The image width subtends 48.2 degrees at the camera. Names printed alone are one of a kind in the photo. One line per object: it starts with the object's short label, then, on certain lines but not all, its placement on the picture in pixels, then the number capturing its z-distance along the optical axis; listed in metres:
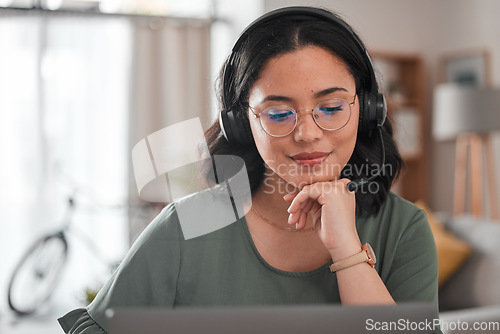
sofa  2.10
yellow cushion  2.18
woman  0.81
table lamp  3.33
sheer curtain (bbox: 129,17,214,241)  3.91
